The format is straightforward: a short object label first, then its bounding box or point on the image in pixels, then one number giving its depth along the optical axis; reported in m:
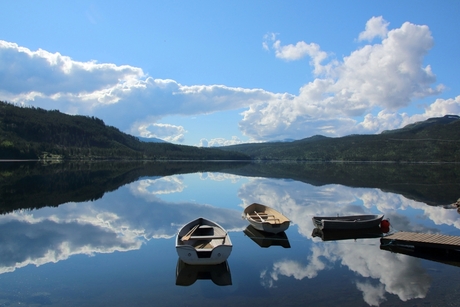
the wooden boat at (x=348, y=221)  23.45
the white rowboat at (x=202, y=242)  14.62
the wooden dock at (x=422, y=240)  17.86
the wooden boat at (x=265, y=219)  22.07
